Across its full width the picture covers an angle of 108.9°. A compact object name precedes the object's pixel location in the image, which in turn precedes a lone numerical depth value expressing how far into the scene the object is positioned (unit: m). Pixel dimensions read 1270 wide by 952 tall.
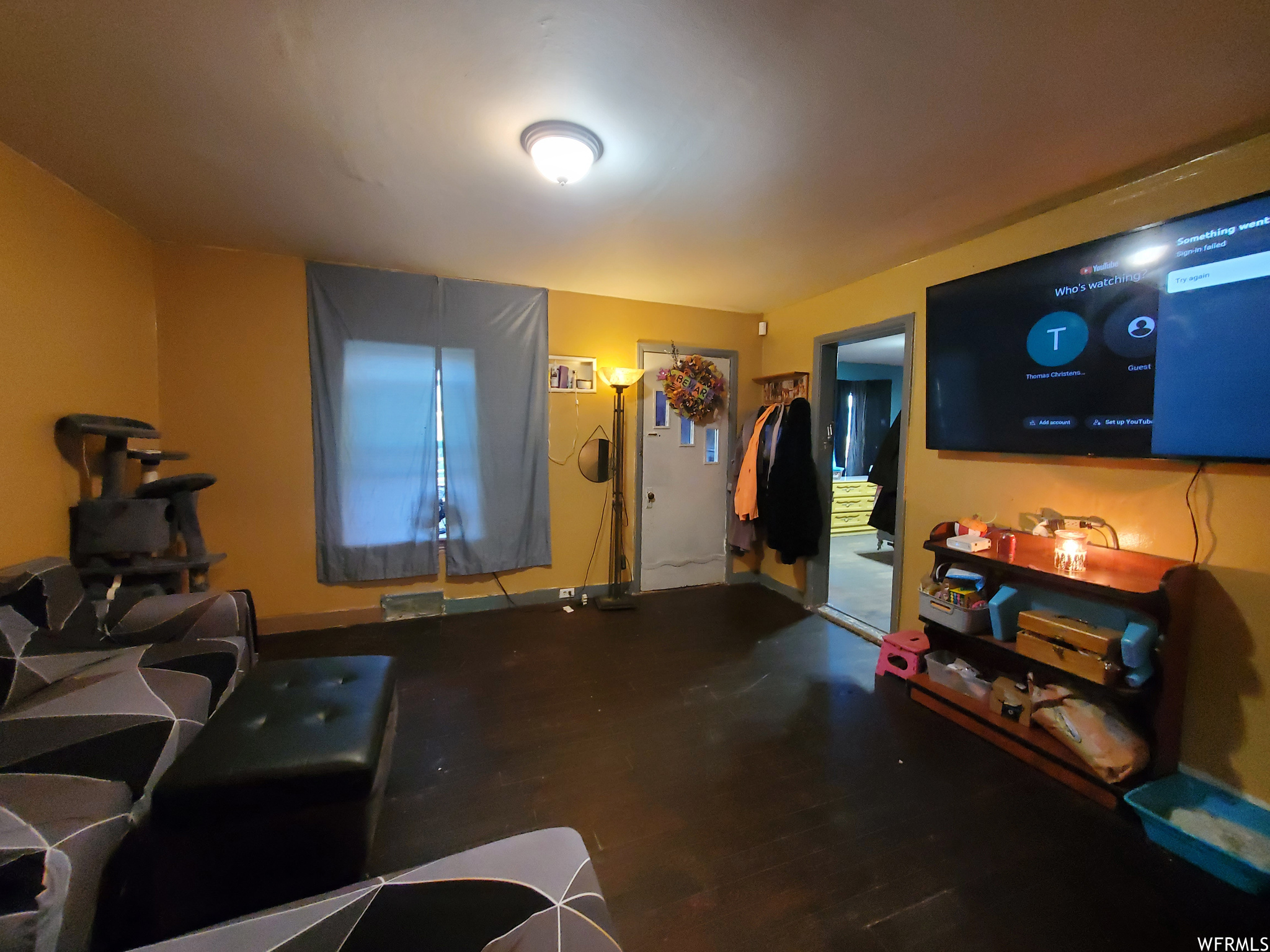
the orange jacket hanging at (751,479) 3.73
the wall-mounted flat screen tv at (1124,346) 1.51
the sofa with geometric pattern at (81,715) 0.91
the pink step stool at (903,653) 2.38
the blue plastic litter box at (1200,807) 1.35
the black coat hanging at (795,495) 3.42
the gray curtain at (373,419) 2.97
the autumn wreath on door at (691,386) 3.72
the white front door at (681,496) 3.83
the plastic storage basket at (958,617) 2.15
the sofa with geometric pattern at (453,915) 0.79
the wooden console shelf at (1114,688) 1.62
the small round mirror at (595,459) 3.66
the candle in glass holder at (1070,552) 1.89
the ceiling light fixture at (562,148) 1.61
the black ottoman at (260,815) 1.16
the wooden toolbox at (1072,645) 1.69
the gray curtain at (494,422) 3.23
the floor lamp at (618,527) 3.59
